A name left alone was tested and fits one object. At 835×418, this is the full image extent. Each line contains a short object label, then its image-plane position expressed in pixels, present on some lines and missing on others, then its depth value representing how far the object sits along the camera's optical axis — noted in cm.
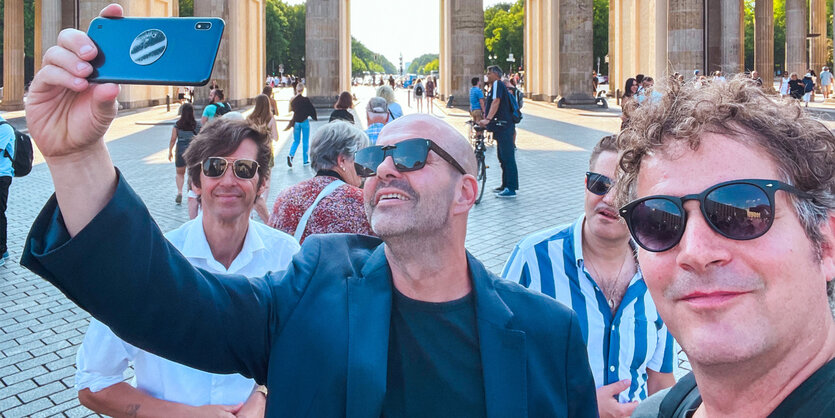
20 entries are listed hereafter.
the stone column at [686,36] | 2205
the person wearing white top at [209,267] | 279
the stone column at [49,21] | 3156
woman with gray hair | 399
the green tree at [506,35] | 9206
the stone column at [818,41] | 4559
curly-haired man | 136
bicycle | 1211
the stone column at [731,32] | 2808
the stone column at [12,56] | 3350
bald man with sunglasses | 159
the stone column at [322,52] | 3300
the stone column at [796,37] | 4156
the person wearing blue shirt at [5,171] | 809
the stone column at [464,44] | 3522
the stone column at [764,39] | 4078
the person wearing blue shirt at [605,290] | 296
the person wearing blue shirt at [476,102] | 1714
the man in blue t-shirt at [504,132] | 1241
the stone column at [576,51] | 3594
